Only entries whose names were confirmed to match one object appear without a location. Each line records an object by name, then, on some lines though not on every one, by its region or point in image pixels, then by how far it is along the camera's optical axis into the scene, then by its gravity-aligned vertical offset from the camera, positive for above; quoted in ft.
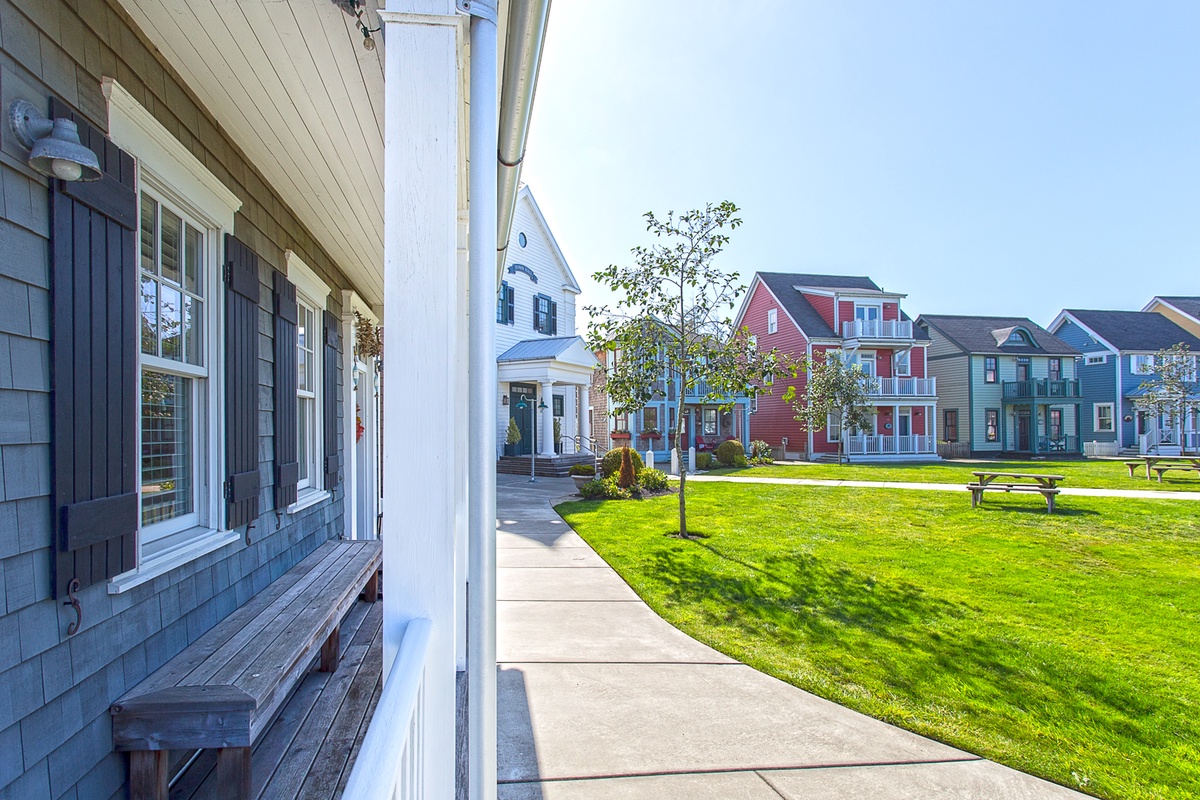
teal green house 87.66 +1.82
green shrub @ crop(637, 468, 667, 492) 41.88 -5.01
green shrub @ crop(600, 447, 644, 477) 45.01 -3.98
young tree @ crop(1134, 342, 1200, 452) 71.05 +1.50
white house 53.06 +5.41
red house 79.00 +7.07
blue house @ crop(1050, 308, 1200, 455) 88.28 +4.75
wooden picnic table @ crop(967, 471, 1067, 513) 32.24 -4.58
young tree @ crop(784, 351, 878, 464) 69.72 +1.17
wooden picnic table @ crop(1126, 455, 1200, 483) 48.95 -5.68
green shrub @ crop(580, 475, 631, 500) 38.11 -5.16
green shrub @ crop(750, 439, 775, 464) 70.44 -5.37
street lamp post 48.42 -3.38
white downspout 5.12 -0.03
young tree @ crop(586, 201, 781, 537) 25.18 +4.12
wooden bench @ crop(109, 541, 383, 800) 6.07 -2.98
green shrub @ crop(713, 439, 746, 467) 66.85 -4.99
